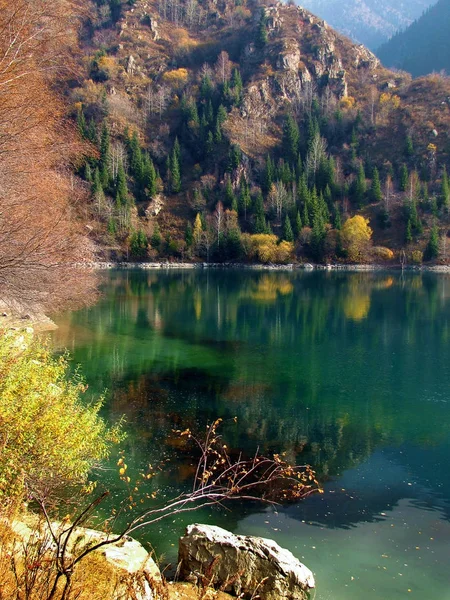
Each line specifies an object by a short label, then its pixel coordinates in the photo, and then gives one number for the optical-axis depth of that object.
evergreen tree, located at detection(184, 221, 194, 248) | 115.00
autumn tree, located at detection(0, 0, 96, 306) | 9.51
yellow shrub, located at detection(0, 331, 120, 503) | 7.84
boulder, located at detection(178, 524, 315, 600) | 8.20
